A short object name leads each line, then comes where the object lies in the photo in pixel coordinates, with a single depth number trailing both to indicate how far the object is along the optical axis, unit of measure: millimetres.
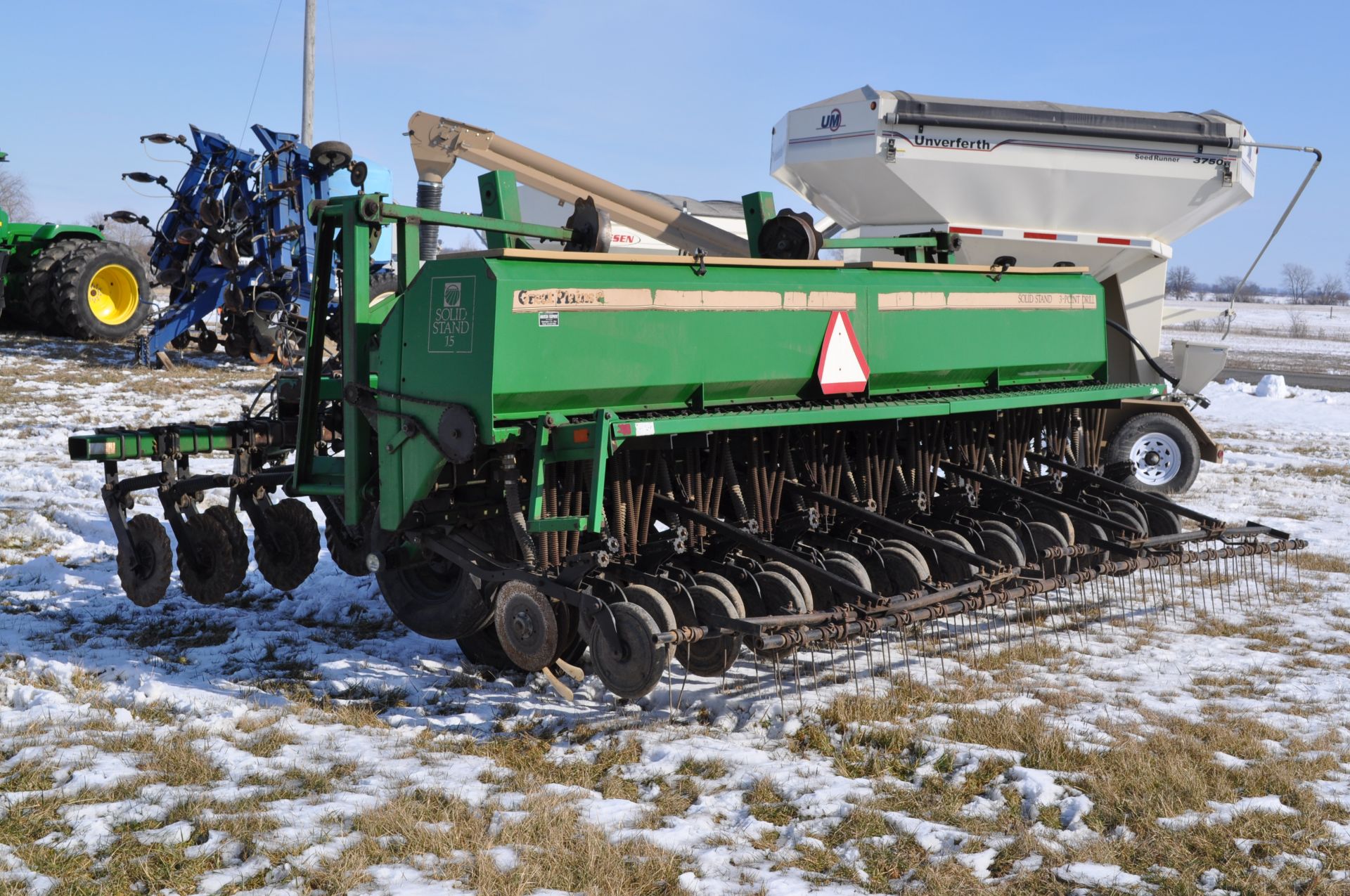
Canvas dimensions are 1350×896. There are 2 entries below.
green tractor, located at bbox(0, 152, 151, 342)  17625
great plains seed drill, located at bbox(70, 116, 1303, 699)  4656
